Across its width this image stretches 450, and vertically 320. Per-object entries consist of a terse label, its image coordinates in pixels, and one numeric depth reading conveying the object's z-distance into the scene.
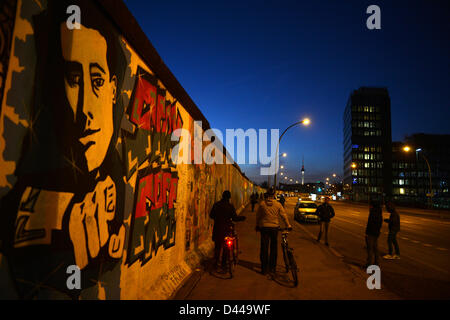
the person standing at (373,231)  6.74
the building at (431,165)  118.06
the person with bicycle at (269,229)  6.05
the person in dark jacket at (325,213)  10.09
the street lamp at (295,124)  18.77
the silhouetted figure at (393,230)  8.00
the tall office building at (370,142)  118.88
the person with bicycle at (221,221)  6.28
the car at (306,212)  17.81
